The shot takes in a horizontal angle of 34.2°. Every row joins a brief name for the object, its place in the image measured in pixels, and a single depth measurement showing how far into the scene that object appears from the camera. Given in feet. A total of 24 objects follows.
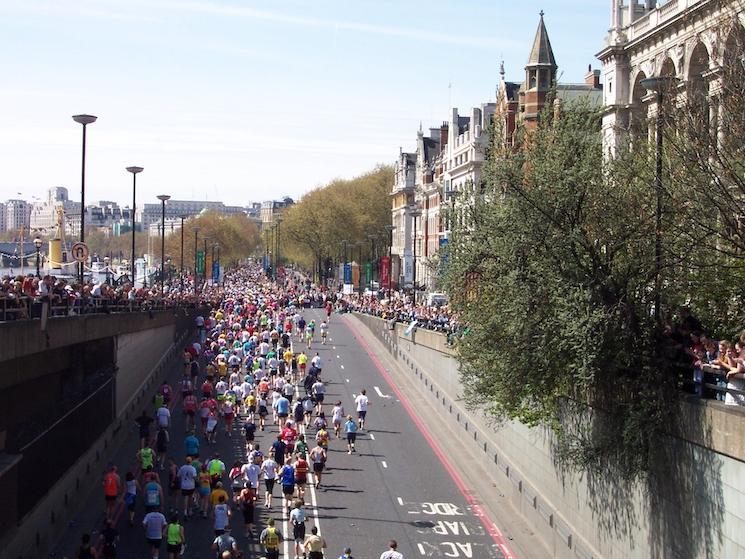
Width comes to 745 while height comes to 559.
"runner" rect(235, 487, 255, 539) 83.87
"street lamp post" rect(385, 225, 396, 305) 466.90
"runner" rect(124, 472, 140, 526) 85.81
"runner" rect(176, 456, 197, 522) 88.07
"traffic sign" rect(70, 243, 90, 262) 120.88
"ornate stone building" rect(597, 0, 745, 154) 115.55
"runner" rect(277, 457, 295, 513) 89.71
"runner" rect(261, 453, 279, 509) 92.68
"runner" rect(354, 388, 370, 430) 124.88
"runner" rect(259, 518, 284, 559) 71.82
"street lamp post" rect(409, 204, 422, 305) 398.75
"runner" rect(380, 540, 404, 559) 66.28
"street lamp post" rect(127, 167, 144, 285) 177.33
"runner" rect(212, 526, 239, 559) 68.69
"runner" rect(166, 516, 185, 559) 74.28
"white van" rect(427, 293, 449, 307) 250.00
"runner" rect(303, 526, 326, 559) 71.05
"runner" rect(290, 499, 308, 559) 78.02
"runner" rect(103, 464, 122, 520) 86.53
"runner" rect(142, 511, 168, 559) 76.23
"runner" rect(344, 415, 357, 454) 114.21
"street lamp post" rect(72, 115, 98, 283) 118.62
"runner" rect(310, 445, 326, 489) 99.96
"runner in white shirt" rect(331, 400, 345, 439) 122.11
